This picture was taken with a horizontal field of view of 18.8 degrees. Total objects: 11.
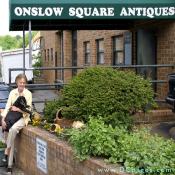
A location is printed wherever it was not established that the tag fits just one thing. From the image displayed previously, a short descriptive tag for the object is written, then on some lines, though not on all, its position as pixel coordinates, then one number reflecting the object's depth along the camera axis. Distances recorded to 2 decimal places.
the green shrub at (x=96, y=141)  5.93
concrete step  8.92
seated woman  8.85
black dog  8.85
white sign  7.69
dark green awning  11.22
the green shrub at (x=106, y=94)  8.04
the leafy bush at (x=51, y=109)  8.97
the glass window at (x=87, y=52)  21.09
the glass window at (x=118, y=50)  16.25
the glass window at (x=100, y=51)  18.73
